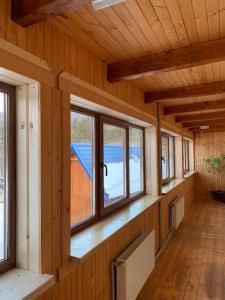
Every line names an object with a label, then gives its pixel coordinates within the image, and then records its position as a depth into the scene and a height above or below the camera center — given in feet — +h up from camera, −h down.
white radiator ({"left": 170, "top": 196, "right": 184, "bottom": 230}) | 13.73 -3.48
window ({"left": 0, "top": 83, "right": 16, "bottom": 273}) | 4.47 -0.44
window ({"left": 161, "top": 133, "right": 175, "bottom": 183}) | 16.35 -0.29
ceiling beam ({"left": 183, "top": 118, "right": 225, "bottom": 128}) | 19.57 +2.53
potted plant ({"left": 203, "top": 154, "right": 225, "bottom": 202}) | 23.38 -1.45
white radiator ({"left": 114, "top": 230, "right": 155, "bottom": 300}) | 6.89 -3.54
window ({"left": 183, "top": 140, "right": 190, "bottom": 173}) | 24.17 -0.20
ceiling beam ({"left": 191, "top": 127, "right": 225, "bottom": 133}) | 23.02 +2.35
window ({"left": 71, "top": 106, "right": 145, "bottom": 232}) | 6.91 -0.36
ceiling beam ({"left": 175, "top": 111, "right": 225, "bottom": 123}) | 15.84 +2.55
